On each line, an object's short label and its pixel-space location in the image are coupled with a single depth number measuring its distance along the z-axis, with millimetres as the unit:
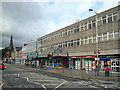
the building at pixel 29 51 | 45463
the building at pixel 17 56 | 67290
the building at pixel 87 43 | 18872
